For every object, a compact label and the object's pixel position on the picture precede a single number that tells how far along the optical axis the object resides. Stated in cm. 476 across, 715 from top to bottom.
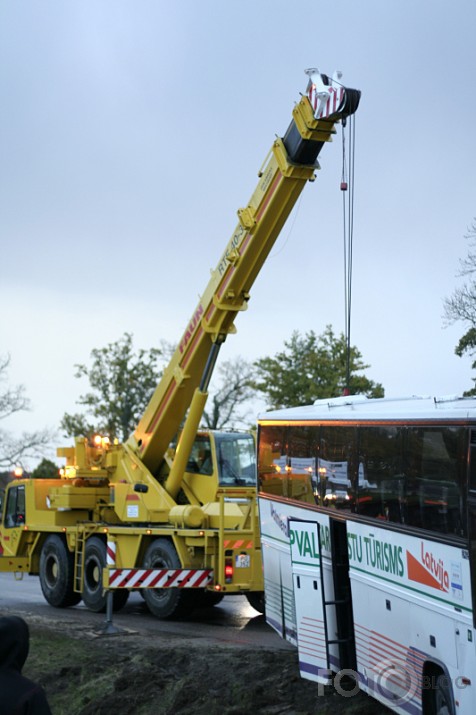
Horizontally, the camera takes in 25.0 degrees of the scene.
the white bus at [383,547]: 822
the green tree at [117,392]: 5322
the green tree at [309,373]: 4394
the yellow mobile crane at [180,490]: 1606
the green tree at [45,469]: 5331
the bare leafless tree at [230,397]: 5569
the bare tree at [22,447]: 5203
